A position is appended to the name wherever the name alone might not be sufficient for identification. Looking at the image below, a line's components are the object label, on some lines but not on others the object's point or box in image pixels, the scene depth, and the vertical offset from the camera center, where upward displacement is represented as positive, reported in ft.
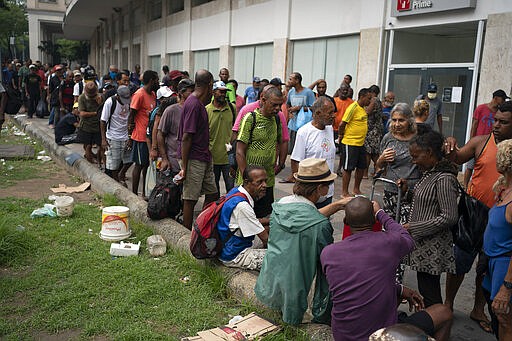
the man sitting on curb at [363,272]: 9.26 -3.51
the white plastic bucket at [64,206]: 20.86 -5.59
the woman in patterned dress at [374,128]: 29.45 -2.39
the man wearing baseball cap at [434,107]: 30.68 -0.99
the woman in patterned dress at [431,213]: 11.71 -2.95
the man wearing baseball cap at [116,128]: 26.08 -2.70
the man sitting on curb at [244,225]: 13.60 -3.97
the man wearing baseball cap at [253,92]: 40.73 -0.75
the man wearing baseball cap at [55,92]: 46.60 -1.76
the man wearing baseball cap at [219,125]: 20.71 -1.83
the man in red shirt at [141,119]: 24.03 -2.03
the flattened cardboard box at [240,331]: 11.25 -5.81
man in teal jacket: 10.79 -3.60
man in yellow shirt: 26.35 -2.83
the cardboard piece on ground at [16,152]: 35.27 -5.92
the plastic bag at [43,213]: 20.93 -5.91
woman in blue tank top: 10.12 -3.32
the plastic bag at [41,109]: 59.47 -4.25
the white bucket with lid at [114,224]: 18.26 -5.49
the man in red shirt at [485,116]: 24.89 -1.15
